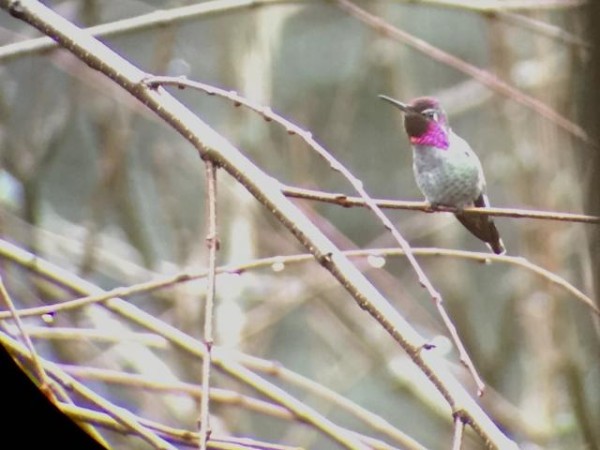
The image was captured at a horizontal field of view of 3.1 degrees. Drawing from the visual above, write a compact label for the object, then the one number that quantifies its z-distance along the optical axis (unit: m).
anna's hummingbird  5.80
